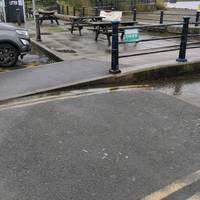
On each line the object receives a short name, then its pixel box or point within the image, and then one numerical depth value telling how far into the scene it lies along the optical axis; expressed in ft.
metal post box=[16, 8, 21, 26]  62.64
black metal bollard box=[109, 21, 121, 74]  23.29
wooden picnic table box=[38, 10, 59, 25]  63.68
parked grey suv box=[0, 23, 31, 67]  28.66
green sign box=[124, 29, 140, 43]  25.96
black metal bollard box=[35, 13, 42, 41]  39.39
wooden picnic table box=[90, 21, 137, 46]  39.24
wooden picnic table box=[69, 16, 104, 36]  47.18
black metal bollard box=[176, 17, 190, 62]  26.18
